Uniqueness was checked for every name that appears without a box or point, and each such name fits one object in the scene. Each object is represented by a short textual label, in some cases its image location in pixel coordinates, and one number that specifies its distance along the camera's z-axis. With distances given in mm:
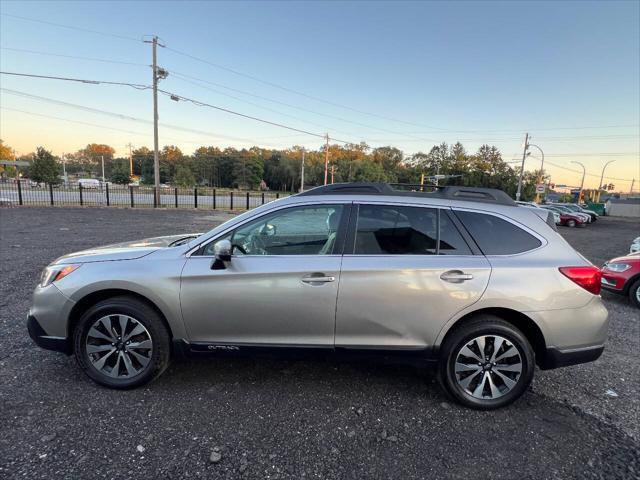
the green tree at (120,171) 82894
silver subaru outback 2676
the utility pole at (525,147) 47906
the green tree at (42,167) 44875
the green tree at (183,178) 76106
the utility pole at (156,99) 23219
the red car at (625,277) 5703
